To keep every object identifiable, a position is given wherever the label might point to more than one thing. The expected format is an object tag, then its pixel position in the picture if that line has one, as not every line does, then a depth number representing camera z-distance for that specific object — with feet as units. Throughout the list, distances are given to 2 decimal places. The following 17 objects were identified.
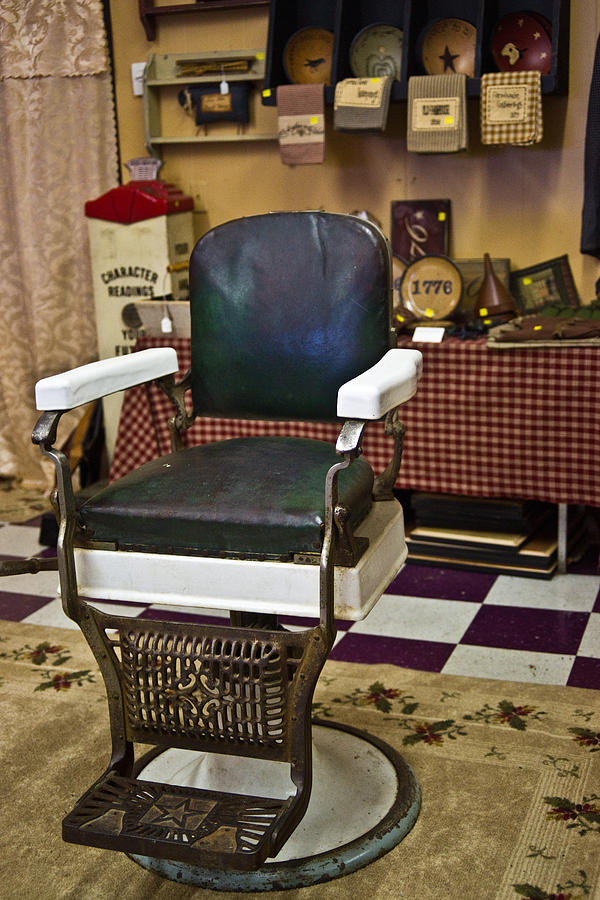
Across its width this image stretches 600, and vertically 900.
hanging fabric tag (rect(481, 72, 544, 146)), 11.07
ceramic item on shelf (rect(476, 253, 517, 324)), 11.68
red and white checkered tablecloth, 10.49
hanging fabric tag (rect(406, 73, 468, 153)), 11.38
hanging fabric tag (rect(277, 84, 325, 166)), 12.00
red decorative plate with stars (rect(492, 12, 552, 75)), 11.60
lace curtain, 13.67
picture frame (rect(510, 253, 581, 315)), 12.18
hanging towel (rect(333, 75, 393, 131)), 11.51
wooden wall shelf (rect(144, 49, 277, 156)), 12.99
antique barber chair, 5.63
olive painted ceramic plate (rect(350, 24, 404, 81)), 12.18
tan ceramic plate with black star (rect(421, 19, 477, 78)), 11.91
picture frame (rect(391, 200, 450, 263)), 12.70
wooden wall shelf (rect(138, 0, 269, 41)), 12.85
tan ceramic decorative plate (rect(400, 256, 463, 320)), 12.04
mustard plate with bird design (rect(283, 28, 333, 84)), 12.48
